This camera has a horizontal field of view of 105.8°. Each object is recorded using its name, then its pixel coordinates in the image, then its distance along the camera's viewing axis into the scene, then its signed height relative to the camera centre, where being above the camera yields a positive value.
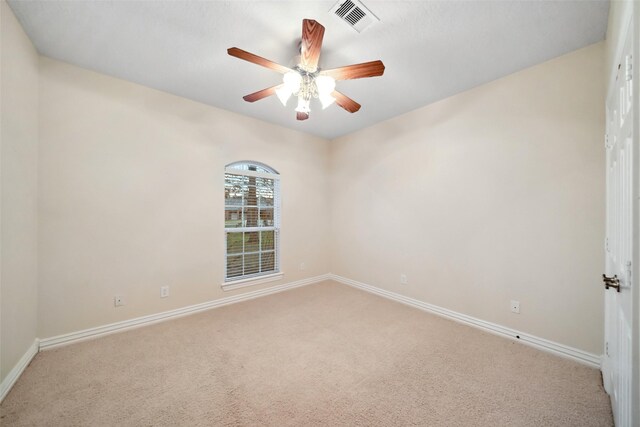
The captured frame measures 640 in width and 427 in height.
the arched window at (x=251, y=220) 3.47 -0.12
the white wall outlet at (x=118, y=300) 2.53 -0.93
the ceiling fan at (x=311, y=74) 1.51 +1.00
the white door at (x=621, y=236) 1.03 -0.13
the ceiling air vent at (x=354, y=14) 1.61 +1.38
